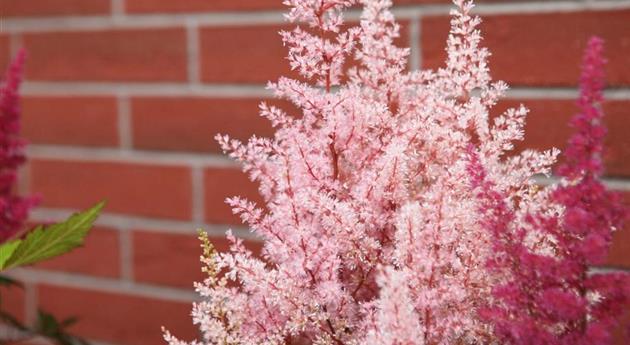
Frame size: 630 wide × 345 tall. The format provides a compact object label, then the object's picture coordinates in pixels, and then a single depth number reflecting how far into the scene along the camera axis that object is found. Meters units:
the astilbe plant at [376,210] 1.47
